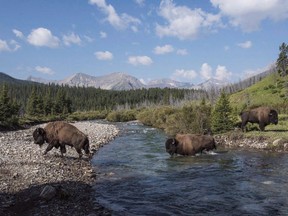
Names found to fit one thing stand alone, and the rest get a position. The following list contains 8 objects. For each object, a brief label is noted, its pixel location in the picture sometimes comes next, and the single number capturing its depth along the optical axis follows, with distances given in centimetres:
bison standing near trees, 2497
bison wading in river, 1869
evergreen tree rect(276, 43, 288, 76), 10417
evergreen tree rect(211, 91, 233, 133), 2659
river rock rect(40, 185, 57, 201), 975
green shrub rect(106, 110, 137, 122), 7621
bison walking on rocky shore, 1610
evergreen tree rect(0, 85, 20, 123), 4197
